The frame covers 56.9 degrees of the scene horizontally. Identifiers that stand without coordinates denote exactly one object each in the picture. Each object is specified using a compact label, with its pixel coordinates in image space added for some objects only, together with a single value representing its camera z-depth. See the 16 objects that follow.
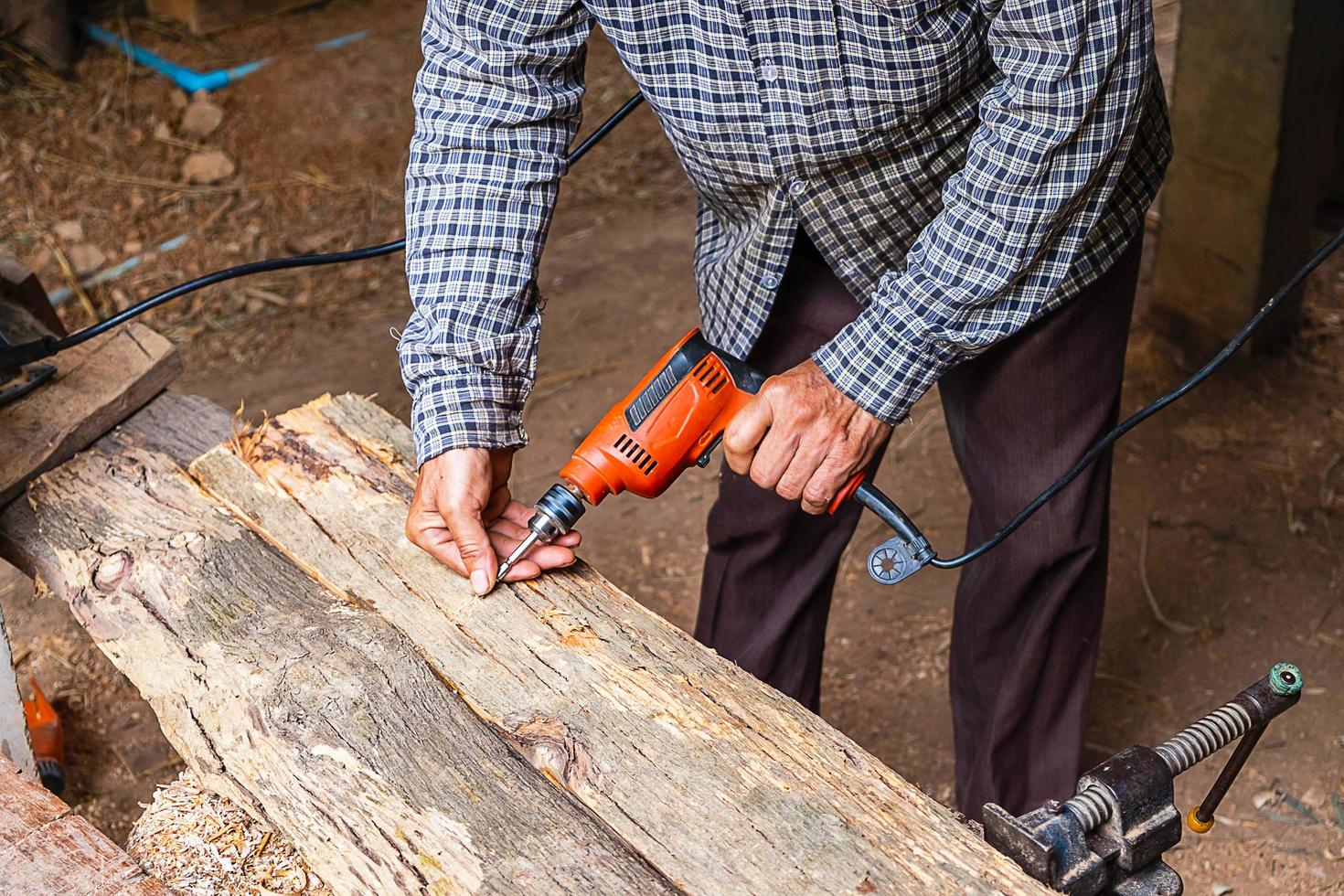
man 1.54
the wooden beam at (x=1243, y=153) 3.09
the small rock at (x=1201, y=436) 3.44
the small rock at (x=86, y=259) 4.47
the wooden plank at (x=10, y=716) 1.82
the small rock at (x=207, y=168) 4.88
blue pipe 5.11
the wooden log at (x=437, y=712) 1.27
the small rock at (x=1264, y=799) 2.49
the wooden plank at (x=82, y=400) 1.97
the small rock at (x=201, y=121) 5.01
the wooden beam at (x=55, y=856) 1.28
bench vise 1.16
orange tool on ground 2.50
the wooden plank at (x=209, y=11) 5.37
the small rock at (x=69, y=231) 4.55
